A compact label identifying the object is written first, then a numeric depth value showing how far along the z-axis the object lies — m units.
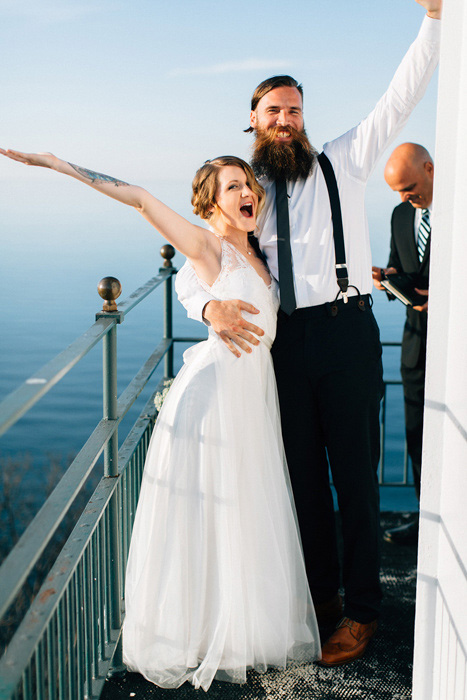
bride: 2.08
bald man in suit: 3.20
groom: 2.23
